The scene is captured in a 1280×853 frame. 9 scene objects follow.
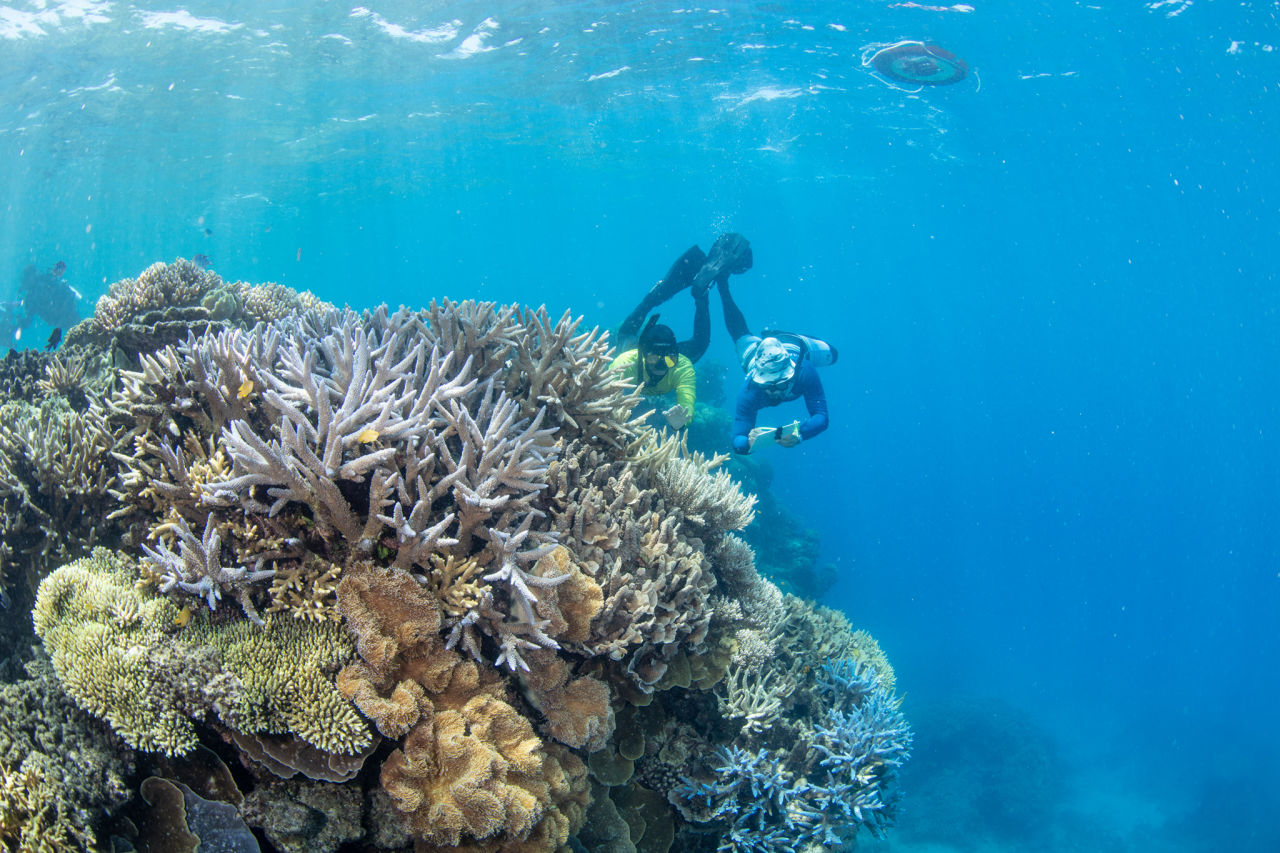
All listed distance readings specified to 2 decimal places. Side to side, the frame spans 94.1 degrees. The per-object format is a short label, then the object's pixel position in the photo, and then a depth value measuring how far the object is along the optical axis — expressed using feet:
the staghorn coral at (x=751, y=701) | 15.08
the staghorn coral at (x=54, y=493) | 11.27
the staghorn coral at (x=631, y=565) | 11.59
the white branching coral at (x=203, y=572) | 8.30
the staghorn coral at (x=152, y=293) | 20.80
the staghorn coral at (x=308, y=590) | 8.64
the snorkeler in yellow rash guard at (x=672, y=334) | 28.84
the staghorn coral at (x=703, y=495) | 15.94
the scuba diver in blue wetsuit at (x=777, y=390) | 25.34
